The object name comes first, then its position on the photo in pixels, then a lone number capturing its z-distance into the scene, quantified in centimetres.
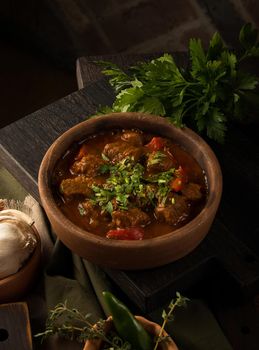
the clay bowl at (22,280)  84
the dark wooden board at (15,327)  80
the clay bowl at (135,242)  80
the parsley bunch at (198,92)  91
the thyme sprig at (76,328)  77
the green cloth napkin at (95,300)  83
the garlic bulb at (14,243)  84
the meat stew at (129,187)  82
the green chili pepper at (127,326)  77
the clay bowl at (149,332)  77
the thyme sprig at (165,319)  76
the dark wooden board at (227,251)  83
